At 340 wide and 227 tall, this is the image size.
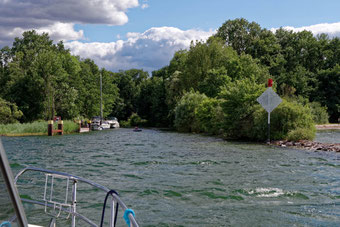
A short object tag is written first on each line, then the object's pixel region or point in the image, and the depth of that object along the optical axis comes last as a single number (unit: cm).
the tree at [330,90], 5206
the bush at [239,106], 2652
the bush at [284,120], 2362
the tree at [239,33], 6825
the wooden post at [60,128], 3766
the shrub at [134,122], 7144
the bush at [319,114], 4653
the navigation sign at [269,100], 2322
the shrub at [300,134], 2286
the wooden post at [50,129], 3550
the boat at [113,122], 5718
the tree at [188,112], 3978
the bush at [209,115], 3255
